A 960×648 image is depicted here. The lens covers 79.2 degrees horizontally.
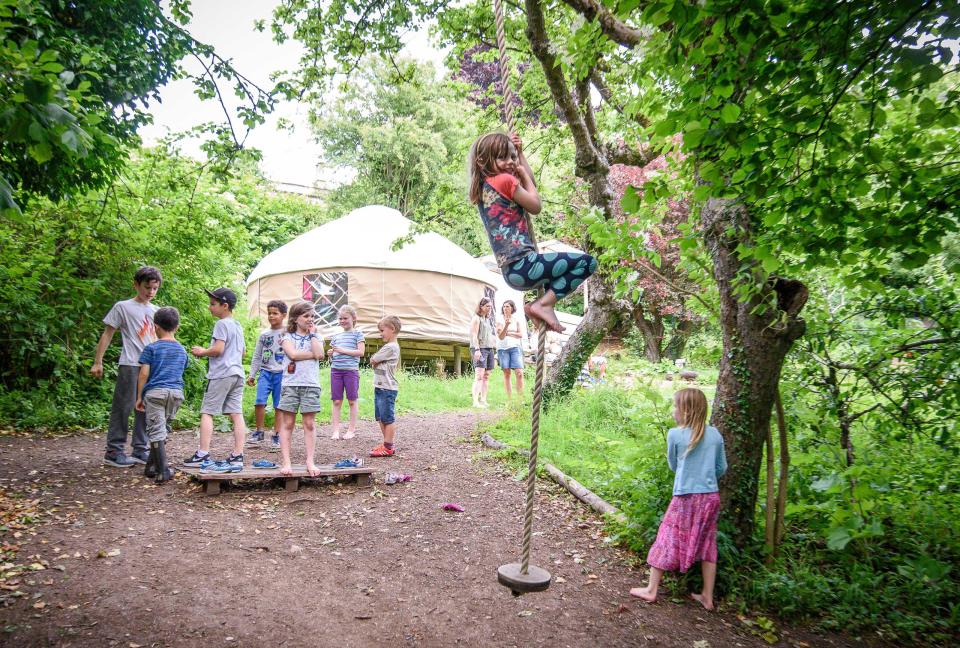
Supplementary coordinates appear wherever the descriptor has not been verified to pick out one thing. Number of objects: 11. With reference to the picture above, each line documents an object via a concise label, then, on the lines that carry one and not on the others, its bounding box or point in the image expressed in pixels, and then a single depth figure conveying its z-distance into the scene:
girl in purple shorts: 6.38
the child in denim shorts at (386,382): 6.18
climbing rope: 2.59
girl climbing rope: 3.00
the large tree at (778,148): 2.15
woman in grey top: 8.95
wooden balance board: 4.66
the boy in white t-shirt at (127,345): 5.12
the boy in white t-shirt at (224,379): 5.03
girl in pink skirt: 3.24
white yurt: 12.82
